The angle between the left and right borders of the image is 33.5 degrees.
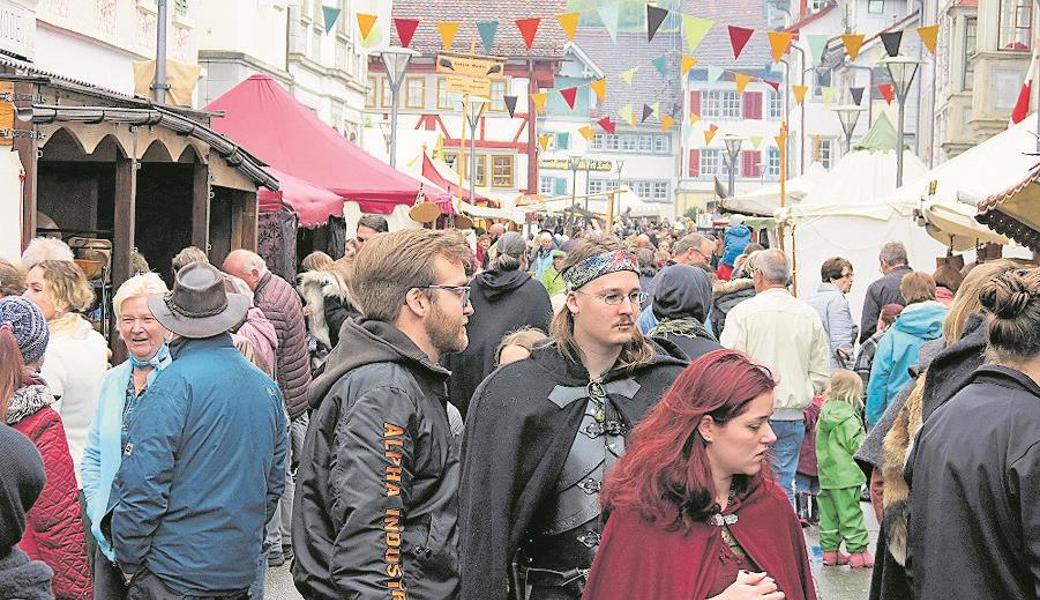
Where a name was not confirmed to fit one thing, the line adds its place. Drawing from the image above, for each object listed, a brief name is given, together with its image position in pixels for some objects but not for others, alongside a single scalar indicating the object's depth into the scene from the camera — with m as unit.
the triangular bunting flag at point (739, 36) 26.95
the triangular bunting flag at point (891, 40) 25.50
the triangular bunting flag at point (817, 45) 33.06
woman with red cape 3.85
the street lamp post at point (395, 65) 27.19
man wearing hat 5.68
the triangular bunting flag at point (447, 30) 27.20
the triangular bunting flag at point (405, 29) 28.62
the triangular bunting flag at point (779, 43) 26.49
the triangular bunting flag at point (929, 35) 24.47
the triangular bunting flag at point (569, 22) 27.88
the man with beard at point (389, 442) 4.20
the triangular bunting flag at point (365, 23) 28.86
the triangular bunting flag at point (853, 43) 25.59
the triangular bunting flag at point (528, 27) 29.27
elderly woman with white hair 6.11
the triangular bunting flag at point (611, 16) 34.97
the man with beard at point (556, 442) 4.73
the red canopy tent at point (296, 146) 18.77
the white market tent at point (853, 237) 21.36
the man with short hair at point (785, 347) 10.66
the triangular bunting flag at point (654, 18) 26.47
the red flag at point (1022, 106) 16.53
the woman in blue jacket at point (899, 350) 9.66
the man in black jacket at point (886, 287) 14.01
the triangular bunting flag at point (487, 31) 30.75
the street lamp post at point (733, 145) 49.19
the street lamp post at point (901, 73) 25.28
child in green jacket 10.67
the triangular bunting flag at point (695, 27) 27.89
